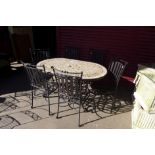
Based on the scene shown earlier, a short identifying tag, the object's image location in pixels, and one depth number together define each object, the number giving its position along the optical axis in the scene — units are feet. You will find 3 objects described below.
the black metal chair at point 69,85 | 8.25
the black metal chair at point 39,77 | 9.08
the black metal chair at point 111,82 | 9.19
